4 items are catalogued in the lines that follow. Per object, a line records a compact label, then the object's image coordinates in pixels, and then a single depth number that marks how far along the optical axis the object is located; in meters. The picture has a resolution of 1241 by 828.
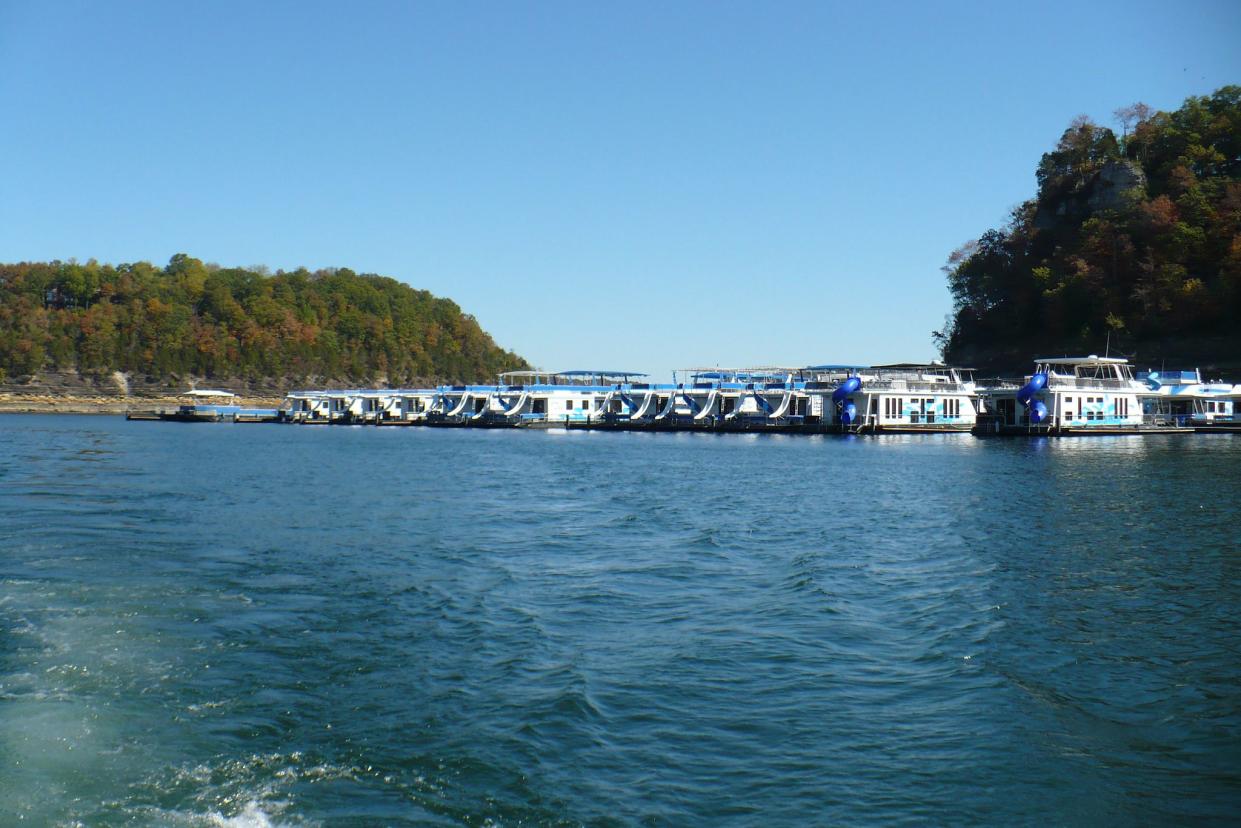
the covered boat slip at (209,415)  115.75
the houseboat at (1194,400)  77.44
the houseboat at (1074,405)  70.44
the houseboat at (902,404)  76.00
